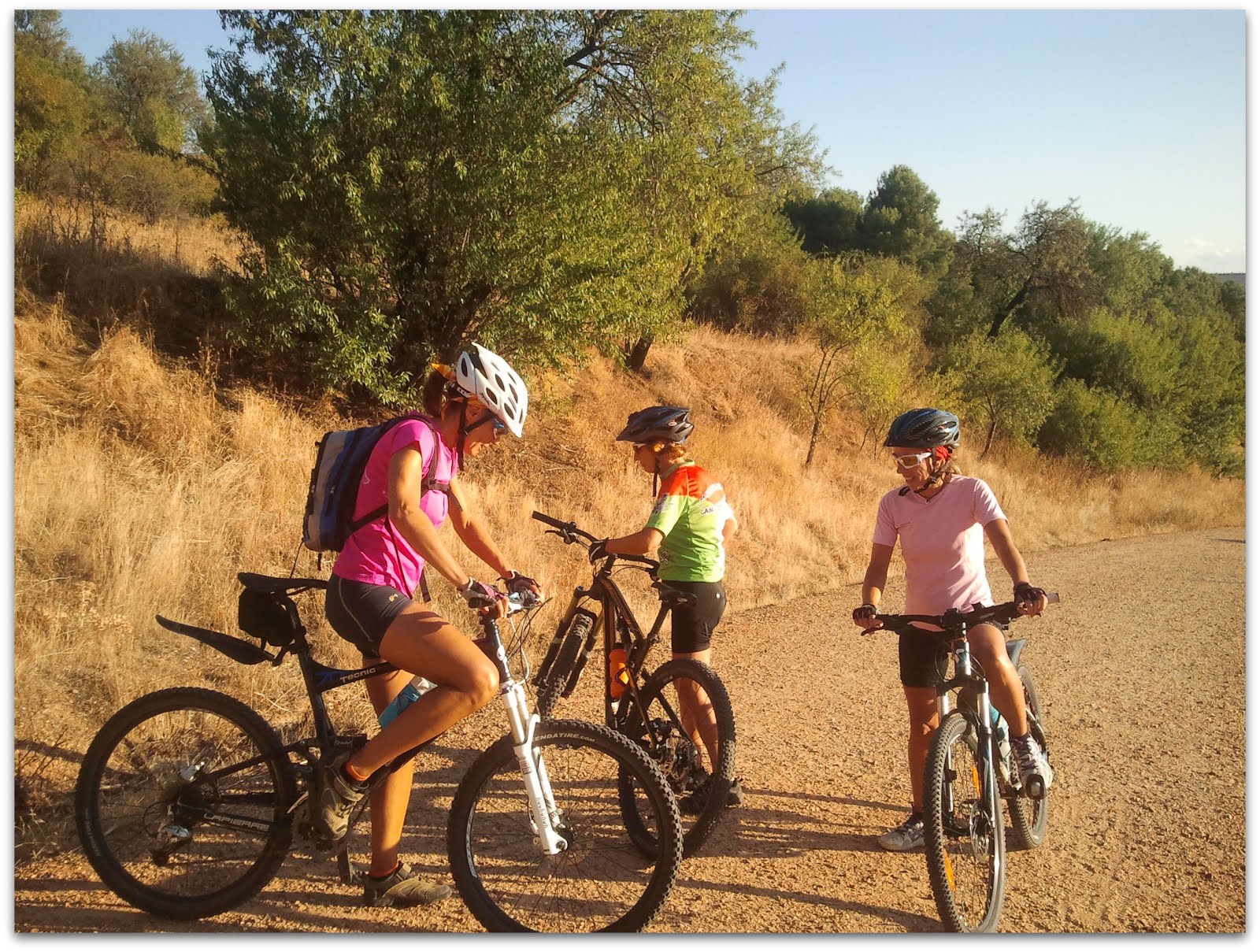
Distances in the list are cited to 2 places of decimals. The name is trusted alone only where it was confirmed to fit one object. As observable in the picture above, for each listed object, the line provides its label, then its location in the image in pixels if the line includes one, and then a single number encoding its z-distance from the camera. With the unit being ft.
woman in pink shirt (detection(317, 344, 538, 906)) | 10.25
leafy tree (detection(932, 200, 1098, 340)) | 123.54
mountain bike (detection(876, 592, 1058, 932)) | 11.27
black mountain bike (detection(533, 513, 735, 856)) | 13.44
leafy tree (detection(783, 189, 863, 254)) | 159.94
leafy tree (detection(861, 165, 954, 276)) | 148.97
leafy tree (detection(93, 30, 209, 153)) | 102.58
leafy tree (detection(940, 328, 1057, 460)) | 84.17
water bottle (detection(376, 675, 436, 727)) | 11.28
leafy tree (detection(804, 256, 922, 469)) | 68.44
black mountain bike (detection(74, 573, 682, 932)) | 10.60
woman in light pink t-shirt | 13.03
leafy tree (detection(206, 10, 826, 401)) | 37.37
